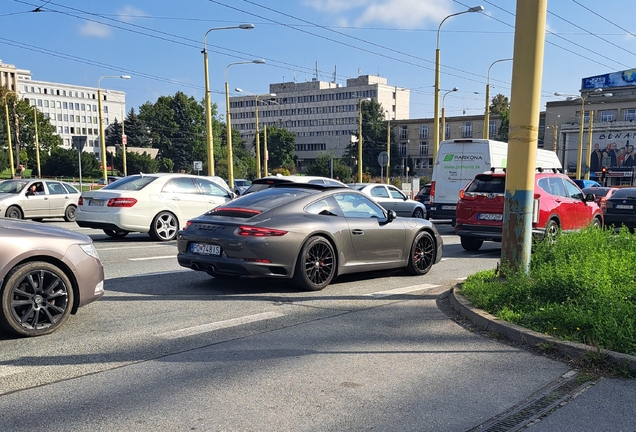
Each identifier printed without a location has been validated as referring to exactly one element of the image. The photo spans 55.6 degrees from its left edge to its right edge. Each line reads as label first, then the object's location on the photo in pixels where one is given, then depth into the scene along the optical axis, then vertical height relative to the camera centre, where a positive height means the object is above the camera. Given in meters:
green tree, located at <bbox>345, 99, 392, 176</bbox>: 101.85 +1.06
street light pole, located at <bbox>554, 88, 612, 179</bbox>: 47.34 -0.96
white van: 18.59 -0.55
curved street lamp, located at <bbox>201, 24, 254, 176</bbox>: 27.95 +1.97
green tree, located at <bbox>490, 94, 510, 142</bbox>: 91.25 +6.20
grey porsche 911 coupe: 7.32 -1.15
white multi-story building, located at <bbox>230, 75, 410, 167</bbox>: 131.75 +8.79
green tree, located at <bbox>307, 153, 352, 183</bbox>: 60.49 -2.35
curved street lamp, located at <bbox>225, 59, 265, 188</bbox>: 31.34 +1.11
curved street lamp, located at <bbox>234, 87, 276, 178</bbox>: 40.88 +1.20
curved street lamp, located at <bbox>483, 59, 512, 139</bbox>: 32.70 +1.92
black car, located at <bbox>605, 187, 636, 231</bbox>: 18.62 -1.90
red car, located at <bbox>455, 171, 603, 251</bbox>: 12.44 -1.28
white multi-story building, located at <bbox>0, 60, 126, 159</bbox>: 141.00 +11.05
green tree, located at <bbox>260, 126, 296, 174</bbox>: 123.25 +0.28
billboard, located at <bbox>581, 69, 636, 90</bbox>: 84.50 +9.55
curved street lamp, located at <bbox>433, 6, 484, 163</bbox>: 26.23 +2.21
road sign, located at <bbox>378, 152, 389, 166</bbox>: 31.15 -0.57
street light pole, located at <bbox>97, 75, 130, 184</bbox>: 32.38 +0.54
